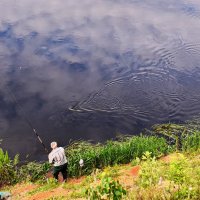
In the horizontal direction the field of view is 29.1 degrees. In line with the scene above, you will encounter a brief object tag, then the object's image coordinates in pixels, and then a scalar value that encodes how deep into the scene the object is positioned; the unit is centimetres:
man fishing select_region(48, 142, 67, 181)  1318
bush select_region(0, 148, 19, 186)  1454
